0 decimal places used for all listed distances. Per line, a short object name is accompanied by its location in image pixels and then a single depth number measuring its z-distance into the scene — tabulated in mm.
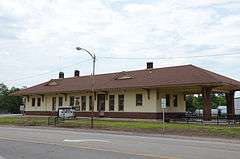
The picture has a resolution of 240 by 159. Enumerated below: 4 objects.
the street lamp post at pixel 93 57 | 22492
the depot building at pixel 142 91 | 23576
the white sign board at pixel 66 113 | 27569
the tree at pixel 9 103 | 51249
